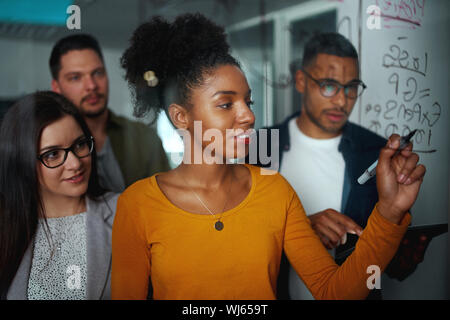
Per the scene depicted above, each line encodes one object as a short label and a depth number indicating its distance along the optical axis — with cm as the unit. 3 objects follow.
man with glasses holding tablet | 96
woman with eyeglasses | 90
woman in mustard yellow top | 77
